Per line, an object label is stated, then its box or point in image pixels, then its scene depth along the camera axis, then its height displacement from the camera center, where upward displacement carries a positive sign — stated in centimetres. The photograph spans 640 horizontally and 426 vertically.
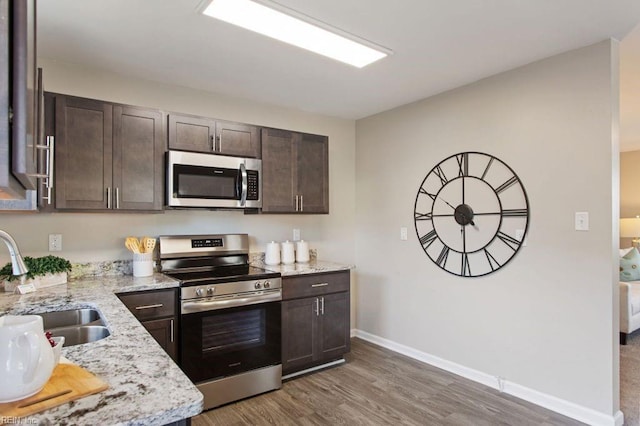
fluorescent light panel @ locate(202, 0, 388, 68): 204 +110
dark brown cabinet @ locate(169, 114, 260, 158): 289 +63
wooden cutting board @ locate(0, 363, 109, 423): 84 -43
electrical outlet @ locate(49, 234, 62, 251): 269 -19
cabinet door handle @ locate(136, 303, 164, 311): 239 -58
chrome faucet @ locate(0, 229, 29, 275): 105 -12
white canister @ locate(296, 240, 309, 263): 370 -37
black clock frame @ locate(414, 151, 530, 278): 288 -1
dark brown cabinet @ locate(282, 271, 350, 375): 308 -92
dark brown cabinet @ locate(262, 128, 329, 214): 331 +39
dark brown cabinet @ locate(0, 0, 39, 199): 62 +21
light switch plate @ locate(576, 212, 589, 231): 251 -5
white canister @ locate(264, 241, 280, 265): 352 -37
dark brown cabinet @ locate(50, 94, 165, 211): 247 +42
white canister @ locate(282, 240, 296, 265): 359 -37
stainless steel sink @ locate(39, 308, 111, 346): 168 -52
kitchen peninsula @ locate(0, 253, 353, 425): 83 -43
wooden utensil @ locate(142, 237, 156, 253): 281 -21
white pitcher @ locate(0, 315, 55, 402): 83 -32
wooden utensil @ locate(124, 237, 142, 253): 277 -22
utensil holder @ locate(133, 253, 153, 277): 277 -36
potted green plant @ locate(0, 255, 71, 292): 230 -36
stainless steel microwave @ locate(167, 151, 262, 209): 284 +27
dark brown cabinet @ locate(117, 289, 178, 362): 238 -63
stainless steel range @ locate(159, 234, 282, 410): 257 -78
